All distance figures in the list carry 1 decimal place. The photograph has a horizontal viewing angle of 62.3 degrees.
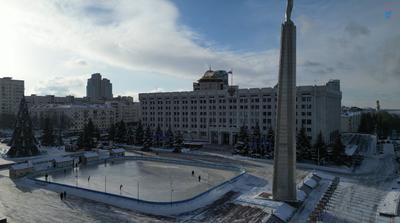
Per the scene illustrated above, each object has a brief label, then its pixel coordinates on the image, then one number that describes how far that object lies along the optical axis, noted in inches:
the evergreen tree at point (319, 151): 2057.1
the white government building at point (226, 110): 2746.1
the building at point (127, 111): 5206.7
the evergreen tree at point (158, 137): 2861.7
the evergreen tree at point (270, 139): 2323.3
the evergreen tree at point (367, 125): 4347.9
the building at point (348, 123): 4608.8
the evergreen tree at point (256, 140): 2326.5
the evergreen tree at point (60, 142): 2935.5
